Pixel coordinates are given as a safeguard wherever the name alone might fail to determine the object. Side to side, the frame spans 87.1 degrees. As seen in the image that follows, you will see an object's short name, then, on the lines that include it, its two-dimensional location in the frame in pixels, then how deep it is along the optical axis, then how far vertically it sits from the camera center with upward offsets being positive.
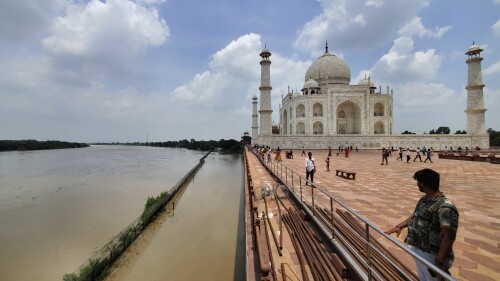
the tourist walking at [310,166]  8.52 -0.74
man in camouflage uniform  2.15 -0.73
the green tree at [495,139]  45.69 +0.68
